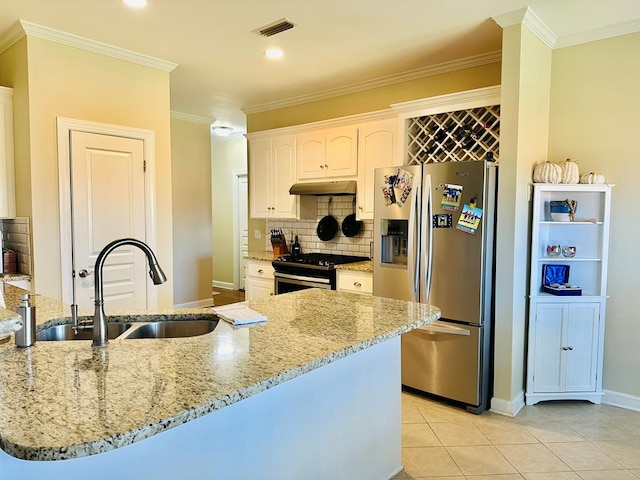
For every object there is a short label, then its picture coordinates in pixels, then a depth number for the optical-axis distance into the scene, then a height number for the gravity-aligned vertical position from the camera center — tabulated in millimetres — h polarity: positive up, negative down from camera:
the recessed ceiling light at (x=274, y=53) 3486 +1341
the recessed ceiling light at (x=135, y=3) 2654 +1310
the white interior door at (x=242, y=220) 7465 -14
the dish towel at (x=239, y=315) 1812 -409
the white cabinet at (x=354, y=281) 3775 -537
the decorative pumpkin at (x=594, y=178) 3057 +301
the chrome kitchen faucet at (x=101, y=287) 1502 -235
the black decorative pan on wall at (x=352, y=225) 4559 -54
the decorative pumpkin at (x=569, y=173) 3055 +334
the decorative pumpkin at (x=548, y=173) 3037 +333
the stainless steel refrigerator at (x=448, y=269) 2979 -350
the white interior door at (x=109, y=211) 3312 +55
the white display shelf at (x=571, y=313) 3082 -645
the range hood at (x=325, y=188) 4164 +310
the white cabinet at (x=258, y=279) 4605 -641
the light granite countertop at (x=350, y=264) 3818 -409
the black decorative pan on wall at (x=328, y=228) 4754 -89
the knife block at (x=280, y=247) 5078 -318
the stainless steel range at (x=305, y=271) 3973 -483
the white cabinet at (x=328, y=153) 4180 +656
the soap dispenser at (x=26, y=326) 1477 -367
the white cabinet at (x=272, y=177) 4715 +471
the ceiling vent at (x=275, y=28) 2965 +1326
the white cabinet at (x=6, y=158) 3238 +448
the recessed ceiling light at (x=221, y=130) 6555 +1348
